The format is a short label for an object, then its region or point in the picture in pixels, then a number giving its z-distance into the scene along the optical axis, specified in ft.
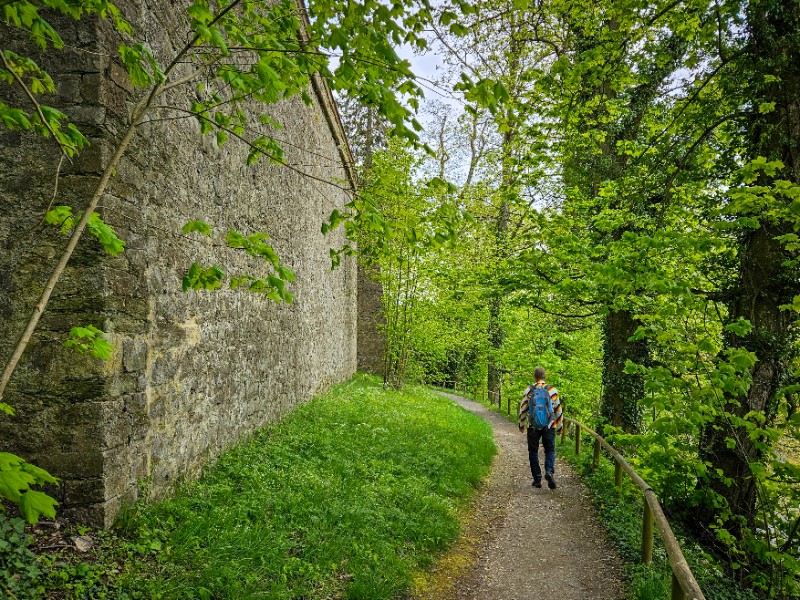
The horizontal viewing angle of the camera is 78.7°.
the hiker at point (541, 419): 26.00
